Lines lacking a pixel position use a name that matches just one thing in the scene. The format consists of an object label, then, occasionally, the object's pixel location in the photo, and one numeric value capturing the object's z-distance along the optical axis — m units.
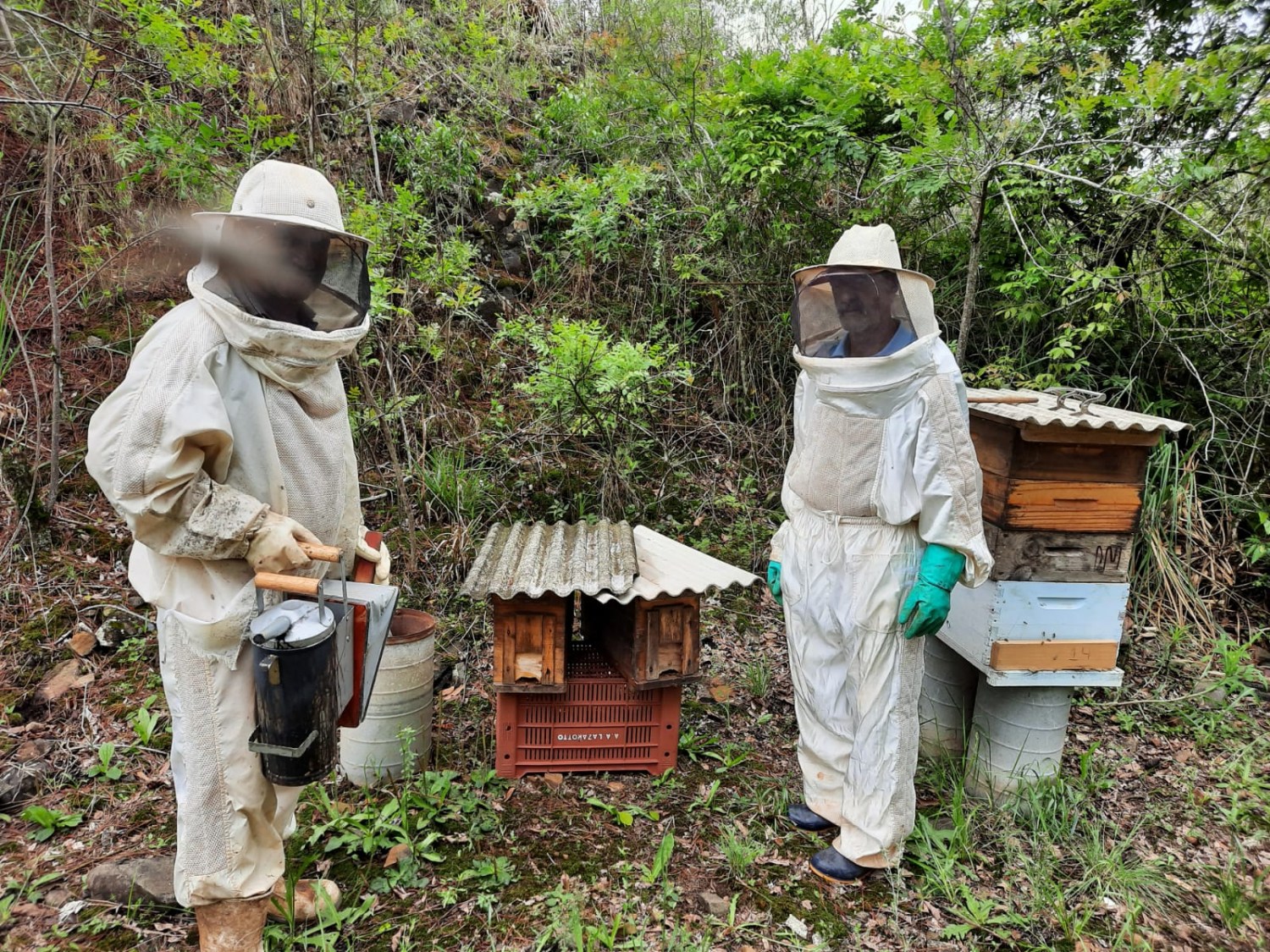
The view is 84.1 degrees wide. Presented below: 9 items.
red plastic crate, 3.09
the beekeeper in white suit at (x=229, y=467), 1.71
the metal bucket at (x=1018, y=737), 2.86
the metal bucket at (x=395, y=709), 2.86
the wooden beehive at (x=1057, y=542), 2.62
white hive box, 2.69
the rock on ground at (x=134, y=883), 2.36
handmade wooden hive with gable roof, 2.82
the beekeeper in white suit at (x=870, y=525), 2.33
